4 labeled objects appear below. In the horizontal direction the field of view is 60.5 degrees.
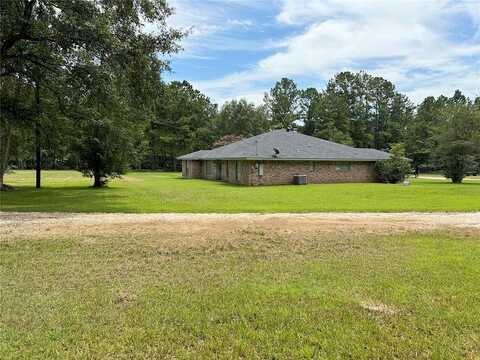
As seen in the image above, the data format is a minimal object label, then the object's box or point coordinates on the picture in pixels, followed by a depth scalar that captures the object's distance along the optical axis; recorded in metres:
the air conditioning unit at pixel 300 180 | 29.14
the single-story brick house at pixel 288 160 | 28.53
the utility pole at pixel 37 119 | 16.89
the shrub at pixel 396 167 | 32.62
